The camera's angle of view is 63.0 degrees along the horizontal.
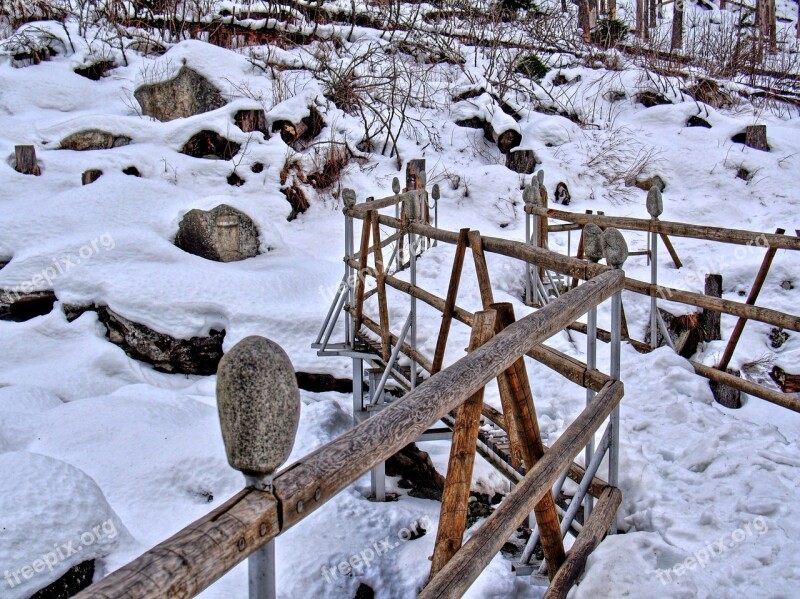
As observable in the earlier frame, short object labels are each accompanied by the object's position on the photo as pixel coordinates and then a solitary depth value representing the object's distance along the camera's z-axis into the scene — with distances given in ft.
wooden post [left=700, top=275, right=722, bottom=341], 19.69
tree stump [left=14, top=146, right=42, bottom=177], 27.94
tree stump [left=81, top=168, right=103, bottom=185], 28.17
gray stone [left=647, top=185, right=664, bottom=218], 15.94
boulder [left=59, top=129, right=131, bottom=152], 30.63
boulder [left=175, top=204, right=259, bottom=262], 25.55
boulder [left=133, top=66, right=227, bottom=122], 34.68
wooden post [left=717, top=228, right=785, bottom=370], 14.16
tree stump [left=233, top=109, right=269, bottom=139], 32.94
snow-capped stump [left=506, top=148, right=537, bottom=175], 35.94
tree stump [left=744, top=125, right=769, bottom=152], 36.27
